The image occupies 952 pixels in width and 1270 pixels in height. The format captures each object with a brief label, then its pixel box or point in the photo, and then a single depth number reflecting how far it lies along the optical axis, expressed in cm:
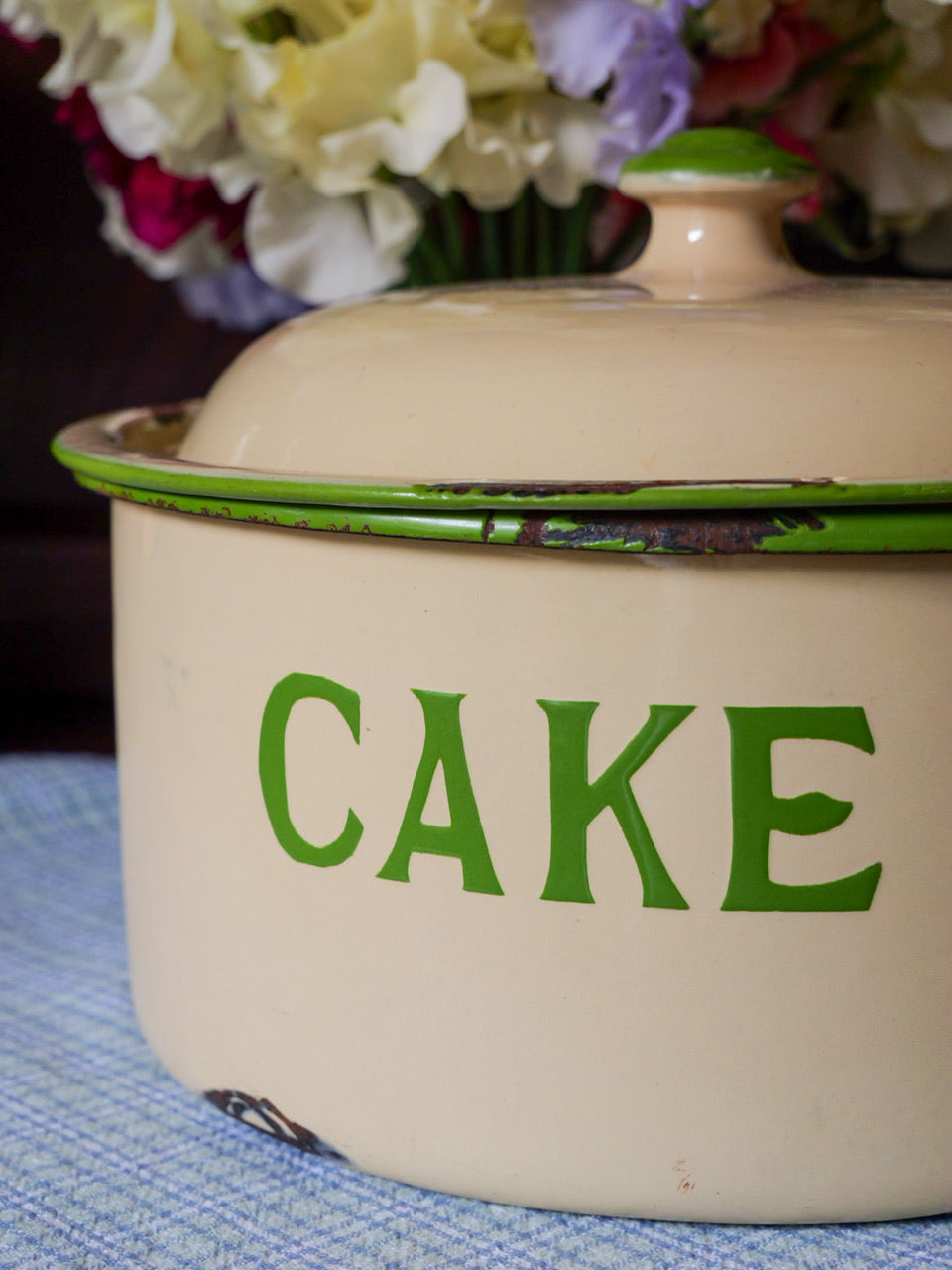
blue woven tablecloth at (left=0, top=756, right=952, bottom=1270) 36
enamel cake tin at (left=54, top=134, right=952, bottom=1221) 32
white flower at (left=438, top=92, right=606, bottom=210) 54
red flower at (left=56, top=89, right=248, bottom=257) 63
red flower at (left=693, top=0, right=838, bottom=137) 54
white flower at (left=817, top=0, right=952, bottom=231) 57
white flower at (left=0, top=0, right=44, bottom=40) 56
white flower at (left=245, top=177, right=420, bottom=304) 59
